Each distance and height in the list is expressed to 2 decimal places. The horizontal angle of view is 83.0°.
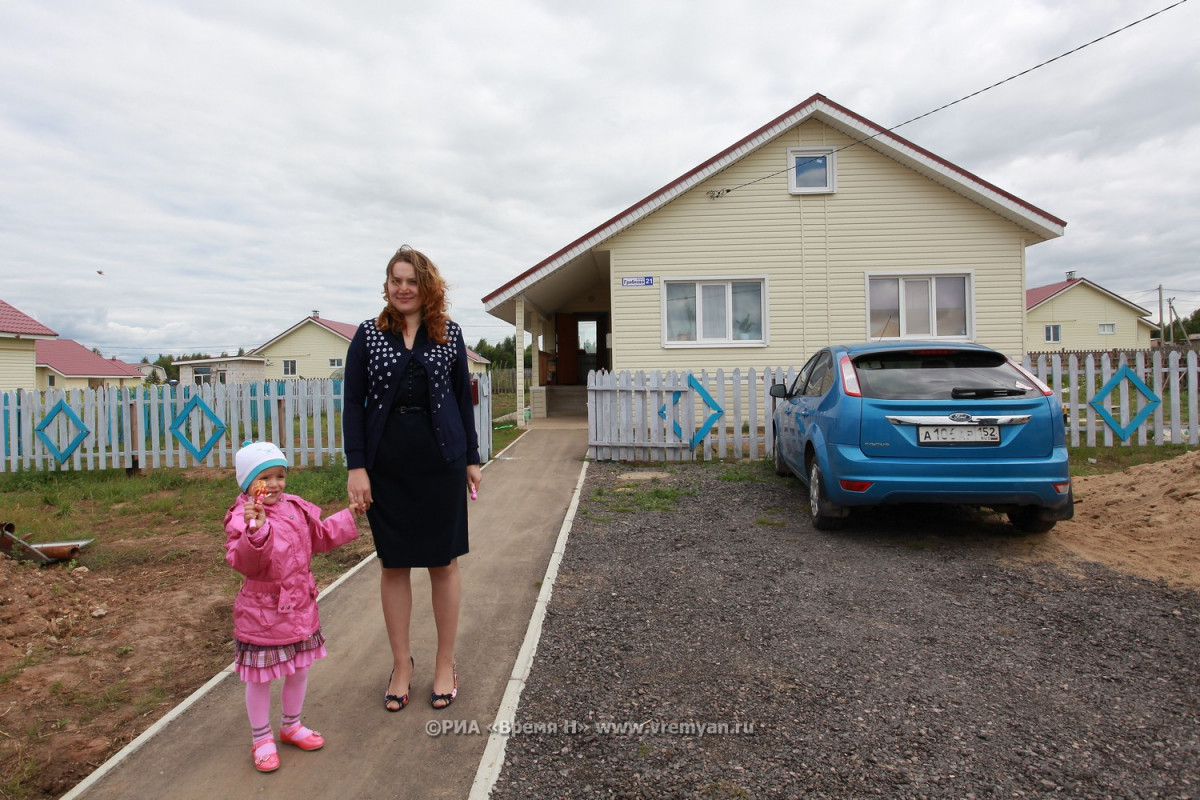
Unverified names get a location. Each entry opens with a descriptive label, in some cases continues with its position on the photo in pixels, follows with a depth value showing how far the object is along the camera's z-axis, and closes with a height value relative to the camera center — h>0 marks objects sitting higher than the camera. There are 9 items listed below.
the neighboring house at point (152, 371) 78.06 +4.66
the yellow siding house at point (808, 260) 12.98 +2.73
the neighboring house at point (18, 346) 23.63 +2.38
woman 2.99 -0.15
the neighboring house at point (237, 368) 51.41 +3.26
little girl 2.59 -0.77
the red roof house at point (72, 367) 47.19 +3.29
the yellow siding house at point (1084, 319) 47.66 +5.51
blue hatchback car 5.00 -0.28
